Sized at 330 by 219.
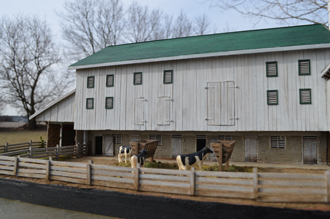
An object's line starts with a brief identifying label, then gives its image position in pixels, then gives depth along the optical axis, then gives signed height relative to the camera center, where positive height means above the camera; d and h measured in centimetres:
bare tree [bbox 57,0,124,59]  3956 +1485
